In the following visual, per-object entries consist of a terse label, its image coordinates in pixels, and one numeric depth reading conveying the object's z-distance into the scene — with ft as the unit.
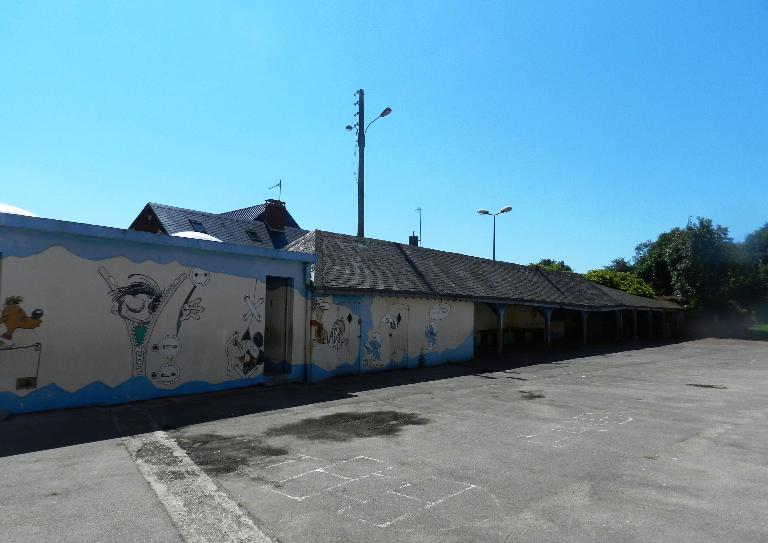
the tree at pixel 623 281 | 155.74
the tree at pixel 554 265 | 199.04
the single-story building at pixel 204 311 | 33.81
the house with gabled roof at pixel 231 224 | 98.84
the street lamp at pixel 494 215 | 115.90
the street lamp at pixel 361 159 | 79.46
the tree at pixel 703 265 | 136.67
